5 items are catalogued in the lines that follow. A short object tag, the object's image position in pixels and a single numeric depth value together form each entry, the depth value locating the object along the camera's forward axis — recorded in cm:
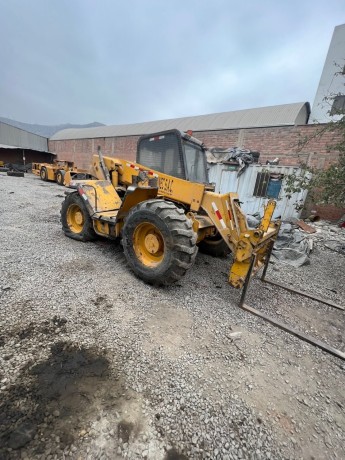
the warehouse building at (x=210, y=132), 1198
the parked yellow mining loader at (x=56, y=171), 1605
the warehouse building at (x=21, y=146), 2551
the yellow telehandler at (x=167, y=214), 302
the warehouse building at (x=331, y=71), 1495
